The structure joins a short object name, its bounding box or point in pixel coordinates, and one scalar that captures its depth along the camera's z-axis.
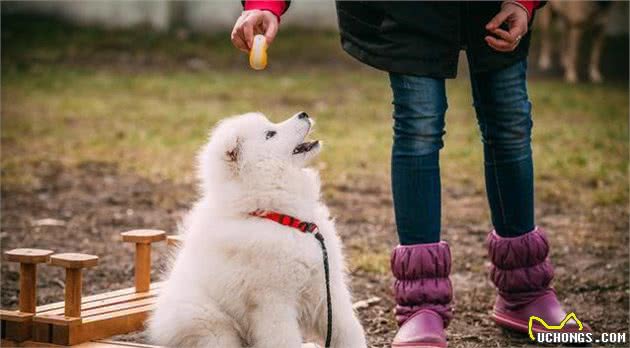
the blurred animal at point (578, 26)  12.19
